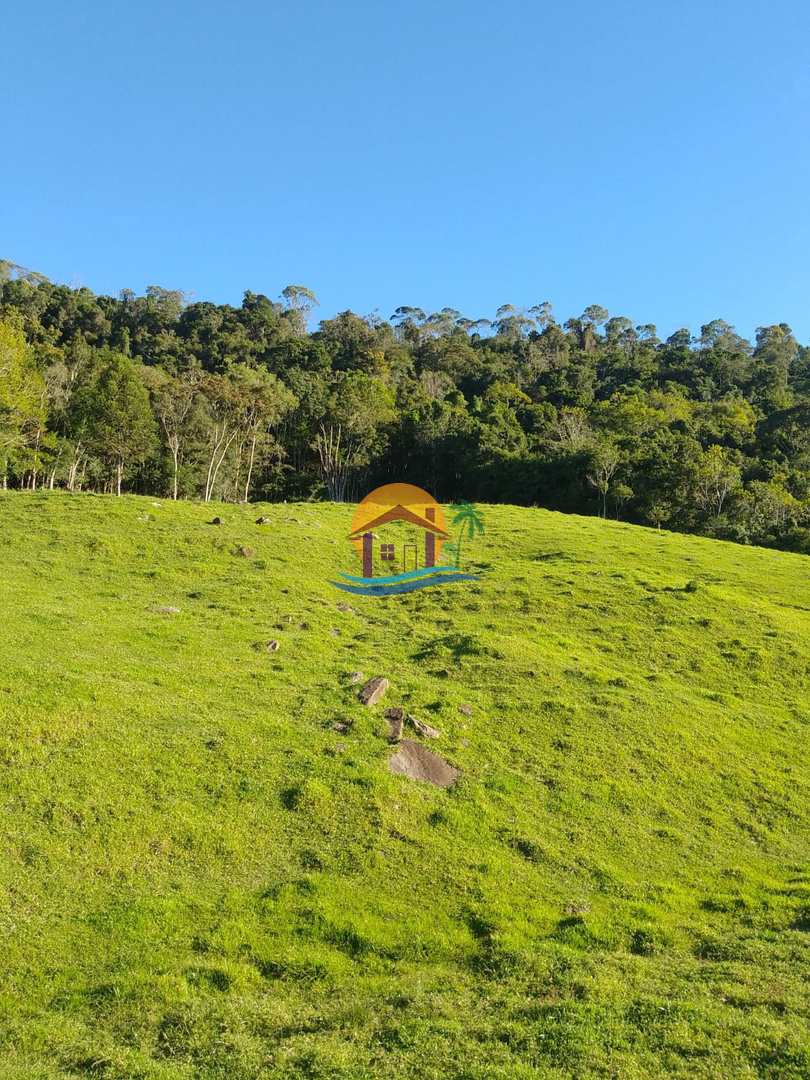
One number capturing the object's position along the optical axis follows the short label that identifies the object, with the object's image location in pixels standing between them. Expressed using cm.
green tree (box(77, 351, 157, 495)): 5497
